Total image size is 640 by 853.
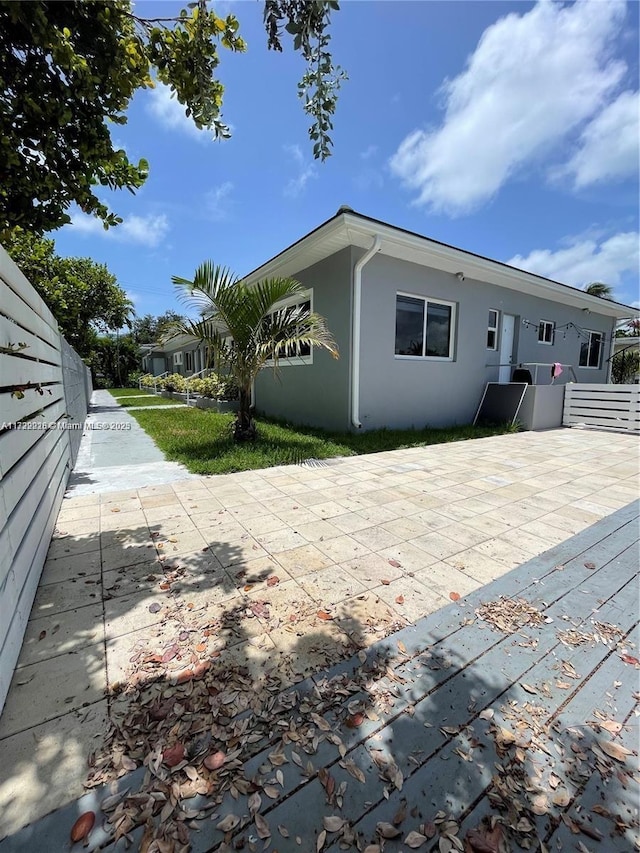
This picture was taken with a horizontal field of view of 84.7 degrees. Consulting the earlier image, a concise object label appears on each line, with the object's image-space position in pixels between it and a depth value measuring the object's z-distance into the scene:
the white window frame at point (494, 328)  9.41
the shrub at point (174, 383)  15.52
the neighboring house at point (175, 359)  19.20
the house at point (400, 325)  6.77
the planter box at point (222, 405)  10.54
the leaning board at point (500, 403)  8.88
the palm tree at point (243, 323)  5.50
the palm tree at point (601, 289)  20.08
